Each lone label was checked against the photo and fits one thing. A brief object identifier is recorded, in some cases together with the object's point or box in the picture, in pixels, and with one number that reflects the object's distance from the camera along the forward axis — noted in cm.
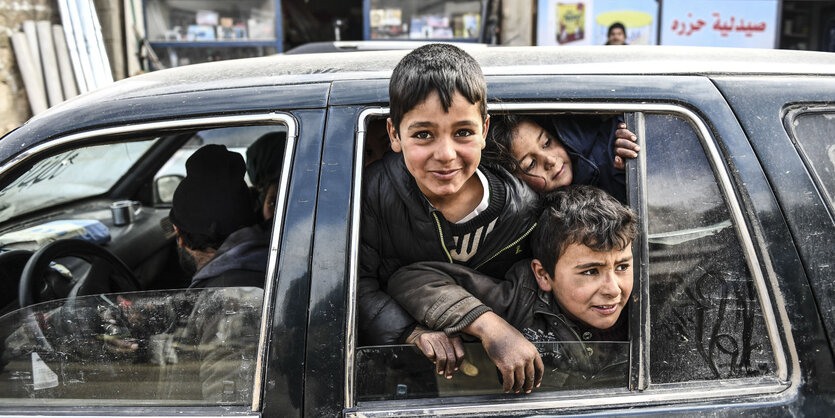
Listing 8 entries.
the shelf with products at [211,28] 802
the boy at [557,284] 150
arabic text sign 822
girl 182
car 135
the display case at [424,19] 801
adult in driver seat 215
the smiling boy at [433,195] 149
